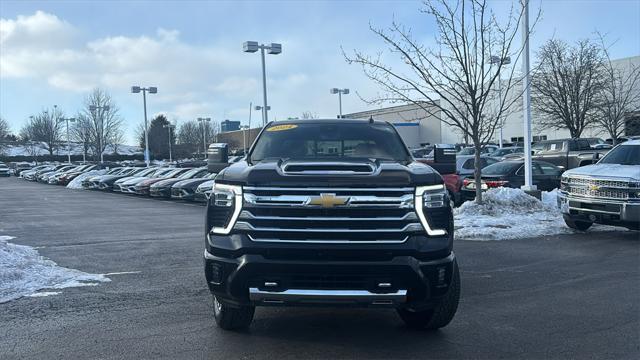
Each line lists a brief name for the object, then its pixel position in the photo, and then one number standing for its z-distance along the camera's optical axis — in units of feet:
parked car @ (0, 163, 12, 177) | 214.69
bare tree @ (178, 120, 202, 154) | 268.21
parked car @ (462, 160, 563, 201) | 51.49
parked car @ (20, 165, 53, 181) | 178.99
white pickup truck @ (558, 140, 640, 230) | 33.17
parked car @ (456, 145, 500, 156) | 113.02
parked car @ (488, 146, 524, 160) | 106.32
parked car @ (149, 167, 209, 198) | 80.37
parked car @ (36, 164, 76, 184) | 153.99
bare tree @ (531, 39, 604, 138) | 99.86
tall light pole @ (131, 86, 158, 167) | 136.56
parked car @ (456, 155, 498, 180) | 58.44
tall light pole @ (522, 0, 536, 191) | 47.73
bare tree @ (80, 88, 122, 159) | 189.48
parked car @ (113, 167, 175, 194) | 92.99
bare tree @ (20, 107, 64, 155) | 253.24
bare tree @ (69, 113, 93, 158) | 203.22
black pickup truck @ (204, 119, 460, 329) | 14.29
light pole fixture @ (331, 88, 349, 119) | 144.66
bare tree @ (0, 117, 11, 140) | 279.90
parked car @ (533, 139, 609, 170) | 74.59
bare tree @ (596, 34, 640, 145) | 76.43
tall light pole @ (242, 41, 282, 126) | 84.23
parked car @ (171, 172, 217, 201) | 73.15
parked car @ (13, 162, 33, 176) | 237.02
